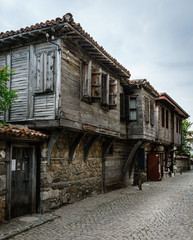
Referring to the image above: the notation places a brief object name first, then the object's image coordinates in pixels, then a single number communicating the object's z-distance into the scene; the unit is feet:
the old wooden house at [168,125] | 60.44
